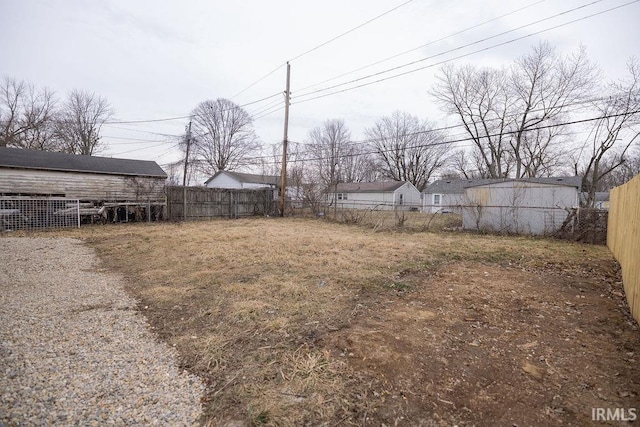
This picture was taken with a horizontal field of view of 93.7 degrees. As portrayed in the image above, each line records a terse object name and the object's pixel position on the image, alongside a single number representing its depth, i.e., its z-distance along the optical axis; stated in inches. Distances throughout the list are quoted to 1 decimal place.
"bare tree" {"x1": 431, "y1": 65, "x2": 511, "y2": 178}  1014.4
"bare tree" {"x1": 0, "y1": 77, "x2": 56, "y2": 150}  967.5
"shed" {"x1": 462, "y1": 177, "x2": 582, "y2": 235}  464.1
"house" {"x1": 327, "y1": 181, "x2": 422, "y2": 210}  1307.8
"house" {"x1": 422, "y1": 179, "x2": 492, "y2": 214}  1237.1
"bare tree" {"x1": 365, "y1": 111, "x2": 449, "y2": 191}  1571.1
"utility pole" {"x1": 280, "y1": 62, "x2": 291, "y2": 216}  652.7
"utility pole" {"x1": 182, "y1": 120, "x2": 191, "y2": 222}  628.3
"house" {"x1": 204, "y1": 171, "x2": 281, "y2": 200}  1317.7
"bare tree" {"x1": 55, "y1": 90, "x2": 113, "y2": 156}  1093.1
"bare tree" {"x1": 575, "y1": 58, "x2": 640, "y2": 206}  681.0
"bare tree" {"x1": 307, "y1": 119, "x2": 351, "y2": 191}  1506.0
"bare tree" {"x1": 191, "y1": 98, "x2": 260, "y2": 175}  1517.0
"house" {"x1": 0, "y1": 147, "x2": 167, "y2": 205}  577.3
